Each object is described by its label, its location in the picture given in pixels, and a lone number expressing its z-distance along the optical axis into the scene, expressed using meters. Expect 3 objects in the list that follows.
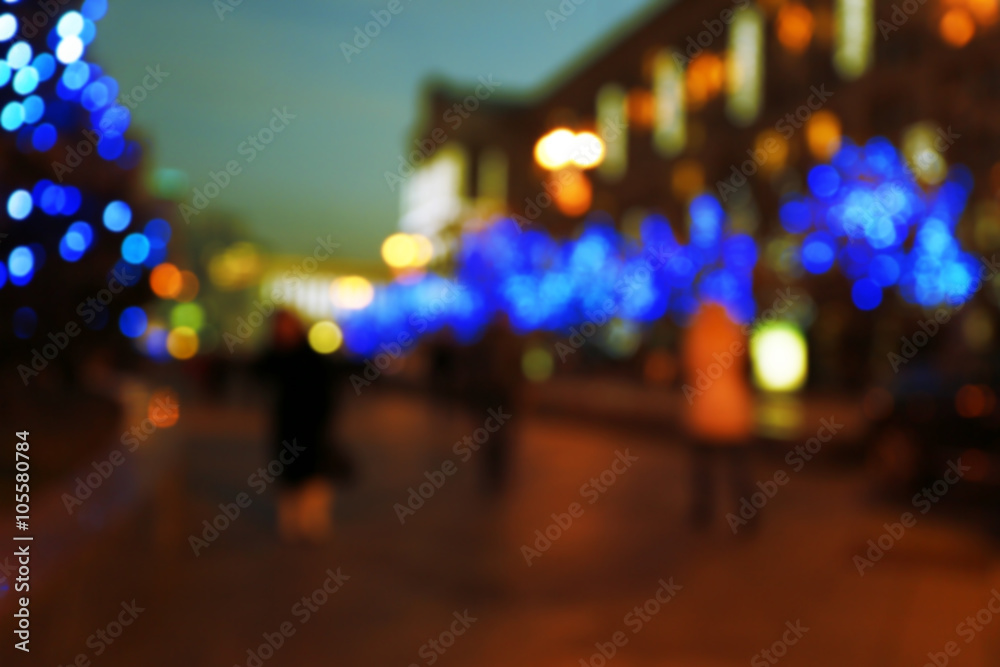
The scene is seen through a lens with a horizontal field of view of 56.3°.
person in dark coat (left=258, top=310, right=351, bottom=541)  8.02
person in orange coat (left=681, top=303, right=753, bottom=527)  8.22
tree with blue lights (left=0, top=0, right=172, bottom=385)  6.03
